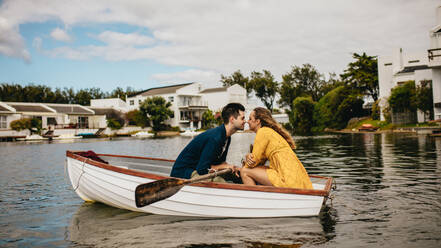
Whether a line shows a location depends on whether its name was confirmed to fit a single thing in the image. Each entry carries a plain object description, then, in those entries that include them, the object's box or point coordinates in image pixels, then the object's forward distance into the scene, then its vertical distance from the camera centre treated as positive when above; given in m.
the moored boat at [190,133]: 55.00 -1.65
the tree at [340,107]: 46.09 +1.34
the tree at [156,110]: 63.16 +2.45
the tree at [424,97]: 31.48 +1.52
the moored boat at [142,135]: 54.22 -1.60
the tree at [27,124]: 50.34 +0.60
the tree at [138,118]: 63.97 +1.16
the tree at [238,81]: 84.56 +9.90
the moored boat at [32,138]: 47.63 -1.26
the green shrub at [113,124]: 61.34 +0.22
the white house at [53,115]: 52.25 +2.07
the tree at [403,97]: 33.97 +1.76
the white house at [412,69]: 29.58 +4.67
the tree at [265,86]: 81.88 +7.74
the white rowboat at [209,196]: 5.66 -1.27
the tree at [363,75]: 45.19 +5.34
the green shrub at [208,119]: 68.44 +0.59
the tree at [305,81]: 76.56 +8.19
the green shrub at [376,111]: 40.89 +0.61
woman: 5.81 -0.67
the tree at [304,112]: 54.00 +1.01
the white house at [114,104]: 72.81 +4.56
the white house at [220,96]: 72.38 +5.35
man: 5.87 -0.43
